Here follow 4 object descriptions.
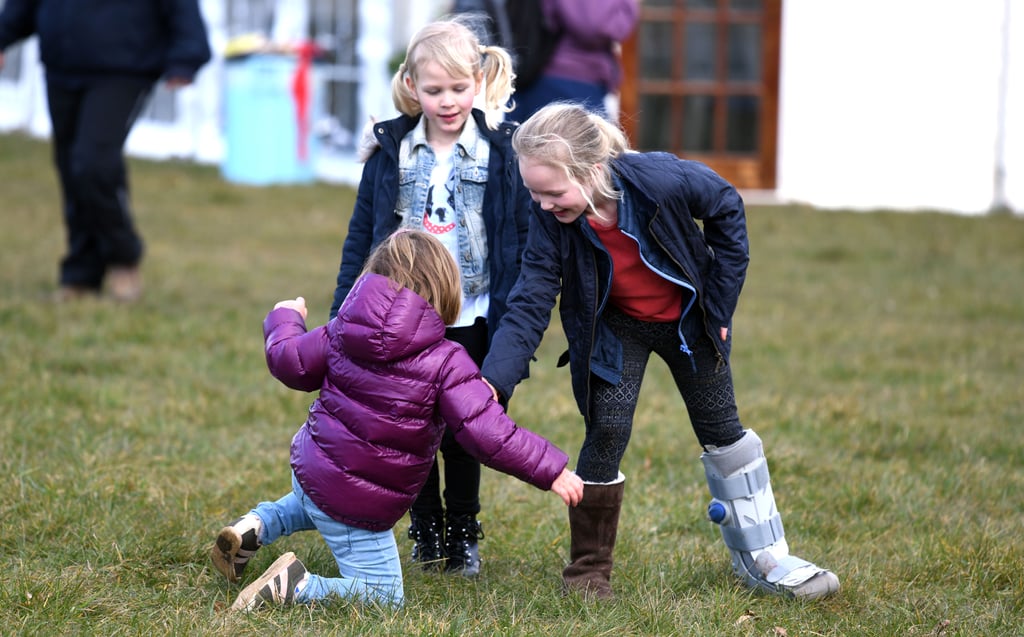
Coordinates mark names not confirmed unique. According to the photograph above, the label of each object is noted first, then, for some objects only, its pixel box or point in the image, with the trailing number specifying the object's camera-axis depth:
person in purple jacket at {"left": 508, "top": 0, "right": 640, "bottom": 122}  13.84
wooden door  26.20
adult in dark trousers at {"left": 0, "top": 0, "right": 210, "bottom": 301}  13.41
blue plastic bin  25.92
